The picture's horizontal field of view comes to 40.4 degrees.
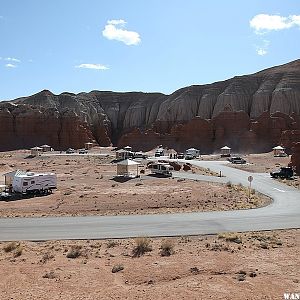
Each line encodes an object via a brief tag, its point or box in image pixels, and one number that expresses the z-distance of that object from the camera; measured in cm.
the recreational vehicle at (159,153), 9656
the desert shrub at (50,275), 1611
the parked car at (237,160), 7319
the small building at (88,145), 12669
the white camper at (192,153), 9050
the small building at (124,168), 5144
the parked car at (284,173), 5028
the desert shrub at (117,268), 1686
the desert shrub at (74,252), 1873
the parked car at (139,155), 8594
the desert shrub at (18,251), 1899
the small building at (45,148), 11321
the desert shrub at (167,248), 1914
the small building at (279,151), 8475
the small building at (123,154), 8175
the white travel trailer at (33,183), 3734
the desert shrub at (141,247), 1939
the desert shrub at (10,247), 1967
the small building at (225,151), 9305
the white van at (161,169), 5194
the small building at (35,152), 9716
